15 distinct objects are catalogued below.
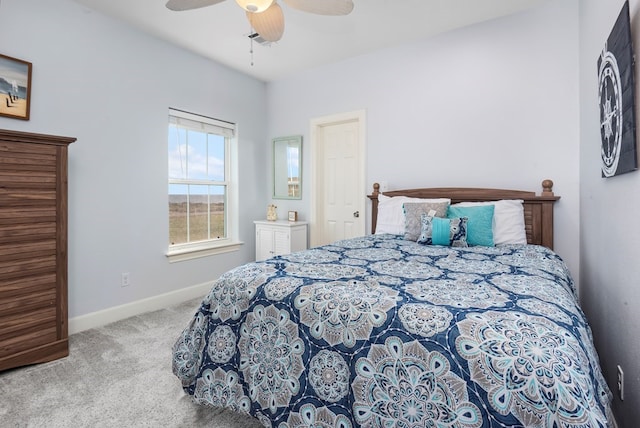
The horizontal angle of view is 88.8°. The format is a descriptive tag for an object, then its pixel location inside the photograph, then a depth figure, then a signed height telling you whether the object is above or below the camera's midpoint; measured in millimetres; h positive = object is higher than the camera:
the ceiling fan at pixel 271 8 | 1896 +1285
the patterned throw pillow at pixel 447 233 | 2477 -143
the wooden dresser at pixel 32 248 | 2043 -227
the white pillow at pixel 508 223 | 2586 -71
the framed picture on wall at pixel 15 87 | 2303 +910
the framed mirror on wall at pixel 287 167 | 4256 +623
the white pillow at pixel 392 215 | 3059 -9
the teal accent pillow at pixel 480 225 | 2510 -85
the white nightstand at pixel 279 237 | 3969 -290
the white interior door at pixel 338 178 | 3836 +447
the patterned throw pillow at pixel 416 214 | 2707 +0
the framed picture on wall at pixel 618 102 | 1265 +500
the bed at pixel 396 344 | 908 -445
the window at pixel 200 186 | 3553 +327
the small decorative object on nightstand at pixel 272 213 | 4336 +12
